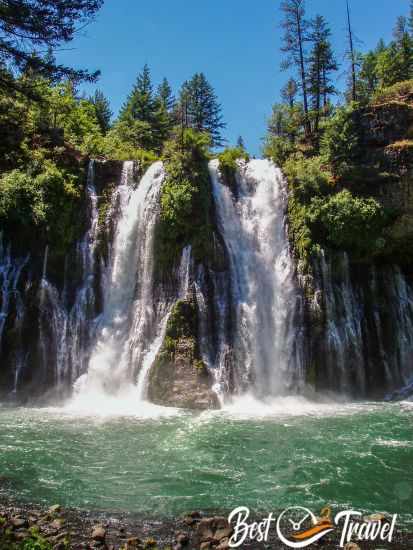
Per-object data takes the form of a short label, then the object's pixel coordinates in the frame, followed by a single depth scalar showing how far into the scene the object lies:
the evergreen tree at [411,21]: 59.03
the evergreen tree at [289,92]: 43.93
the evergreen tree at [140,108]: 45.22
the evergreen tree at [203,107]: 56.34
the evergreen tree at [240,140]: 77.00
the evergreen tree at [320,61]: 37.66
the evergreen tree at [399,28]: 60.91
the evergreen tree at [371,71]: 51.59
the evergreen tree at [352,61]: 33.26
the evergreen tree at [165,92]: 59.00
